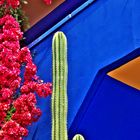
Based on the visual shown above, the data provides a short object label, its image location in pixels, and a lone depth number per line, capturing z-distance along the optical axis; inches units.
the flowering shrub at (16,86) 205.6
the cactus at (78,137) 191.6
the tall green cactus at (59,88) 195.5
